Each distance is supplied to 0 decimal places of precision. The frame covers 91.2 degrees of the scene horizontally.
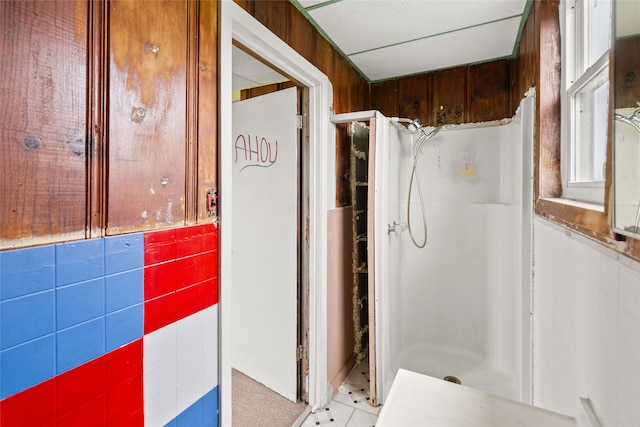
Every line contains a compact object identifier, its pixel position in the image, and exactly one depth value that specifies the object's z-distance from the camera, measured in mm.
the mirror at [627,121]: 475
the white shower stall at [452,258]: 1839
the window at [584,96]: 922
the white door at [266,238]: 1781
